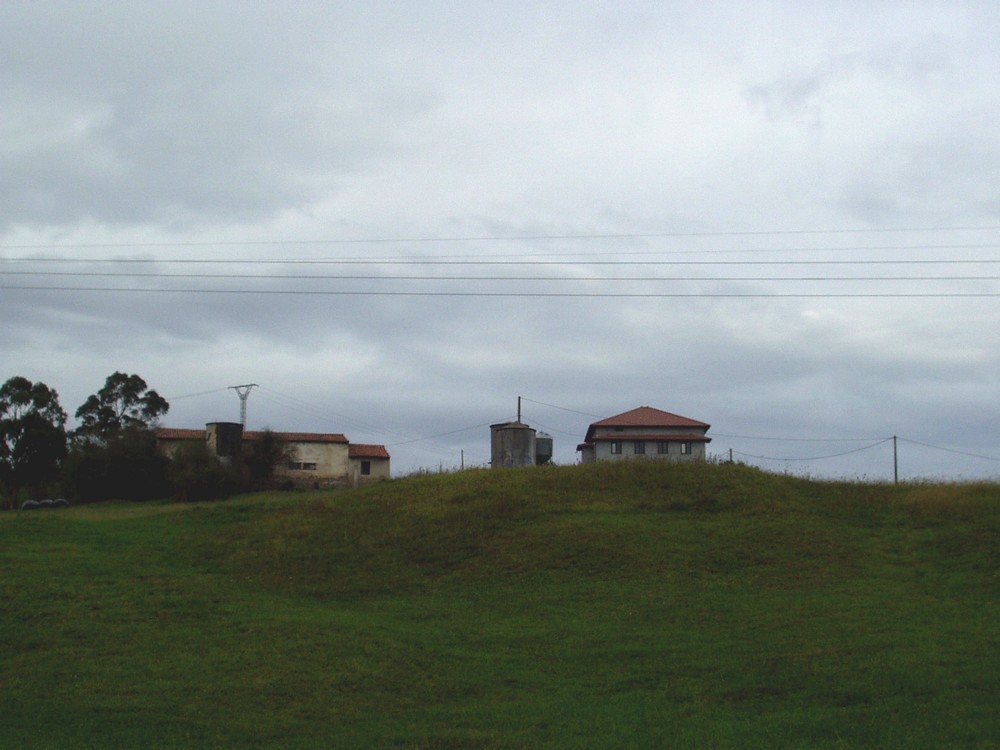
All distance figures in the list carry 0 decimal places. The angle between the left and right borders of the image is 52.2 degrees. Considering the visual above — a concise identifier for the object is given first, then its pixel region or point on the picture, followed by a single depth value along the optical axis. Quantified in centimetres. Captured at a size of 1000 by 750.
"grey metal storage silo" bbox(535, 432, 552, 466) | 5347
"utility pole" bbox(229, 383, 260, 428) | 7694
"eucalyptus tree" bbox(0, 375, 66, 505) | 7706
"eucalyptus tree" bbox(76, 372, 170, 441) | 8221
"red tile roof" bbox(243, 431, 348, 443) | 6756
